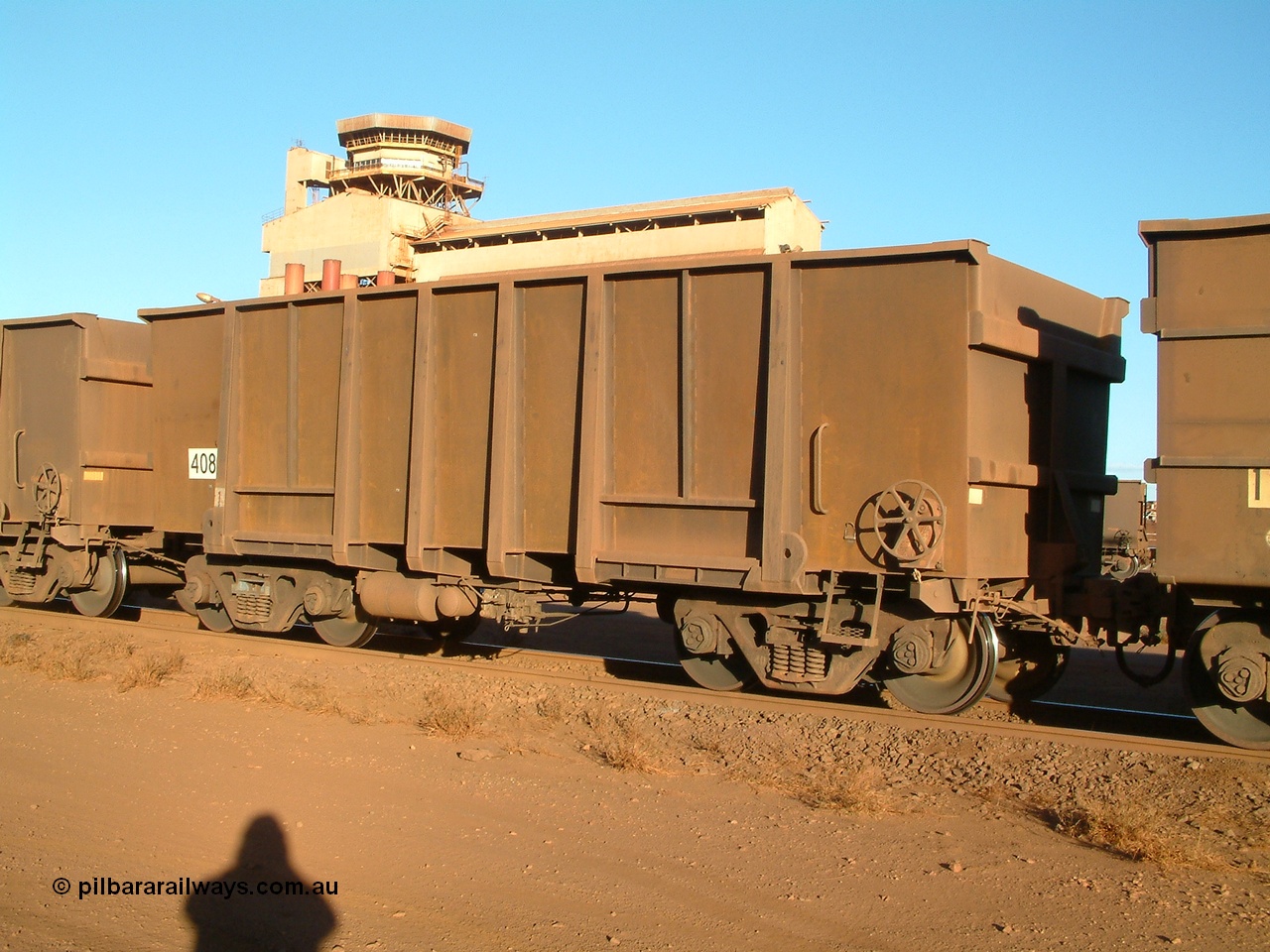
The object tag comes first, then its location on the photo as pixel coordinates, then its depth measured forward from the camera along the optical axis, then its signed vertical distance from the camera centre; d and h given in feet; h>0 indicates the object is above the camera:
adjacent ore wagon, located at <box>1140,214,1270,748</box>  22.88 +2.21
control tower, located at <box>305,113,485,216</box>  199.41 +64.80
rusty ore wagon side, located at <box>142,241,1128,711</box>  25.81 +1.63
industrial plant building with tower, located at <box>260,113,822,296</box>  72.38 +37.17
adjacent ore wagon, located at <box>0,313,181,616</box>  42.50 +1.22
